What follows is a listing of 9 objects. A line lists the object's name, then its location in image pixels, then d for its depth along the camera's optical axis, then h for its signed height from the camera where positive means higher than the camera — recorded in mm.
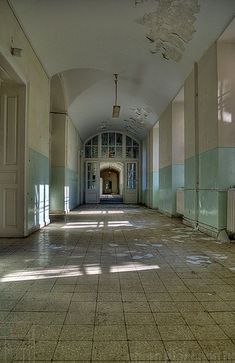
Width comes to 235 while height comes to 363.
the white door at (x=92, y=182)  18266 +507
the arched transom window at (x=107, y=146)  18234 +2659
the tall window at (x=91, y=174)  18281 +988
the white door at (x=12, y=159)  5773 +599
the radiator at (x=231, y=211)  5246 -366
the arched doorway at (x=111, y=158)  18219 +1936
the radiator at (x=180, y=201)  8862 -308
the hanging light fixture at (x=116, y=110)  8344 +2216
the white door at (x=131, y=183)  18359 +451
